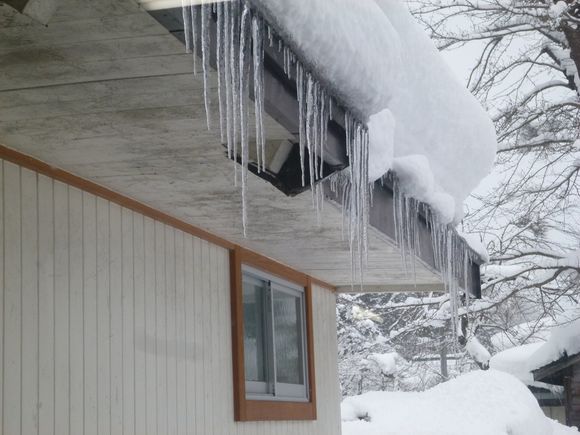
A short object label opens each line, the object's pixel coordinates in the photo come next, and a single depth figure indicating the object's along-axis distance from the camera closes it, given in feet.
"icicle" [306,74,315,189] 10.53
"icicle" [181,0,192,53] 7.63
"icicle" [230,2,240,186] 8.45
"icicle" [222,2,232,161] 8.36
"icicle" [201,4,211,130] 8.07
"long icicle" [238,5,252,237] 8.59
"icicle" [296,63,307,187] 10.21
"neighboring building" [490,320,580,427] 56.54
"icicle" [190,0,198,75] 7.87
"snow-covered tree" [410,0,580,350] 51.08
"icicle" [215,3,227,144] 8.32
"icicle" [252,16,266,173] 8.78
